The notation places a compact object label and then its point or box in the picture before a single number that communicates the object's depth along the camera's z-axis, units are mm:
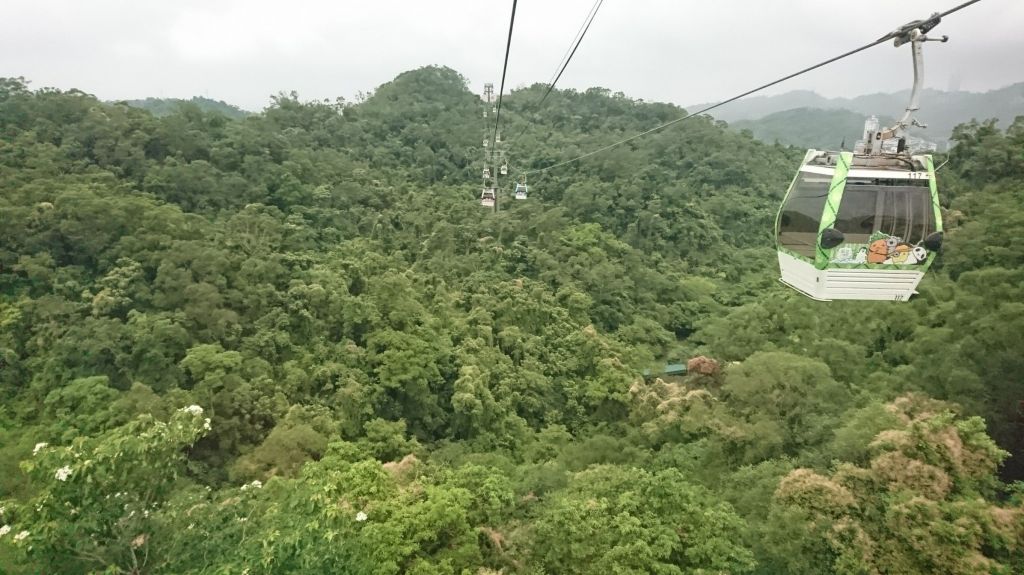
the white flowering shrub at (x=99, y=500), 4355
